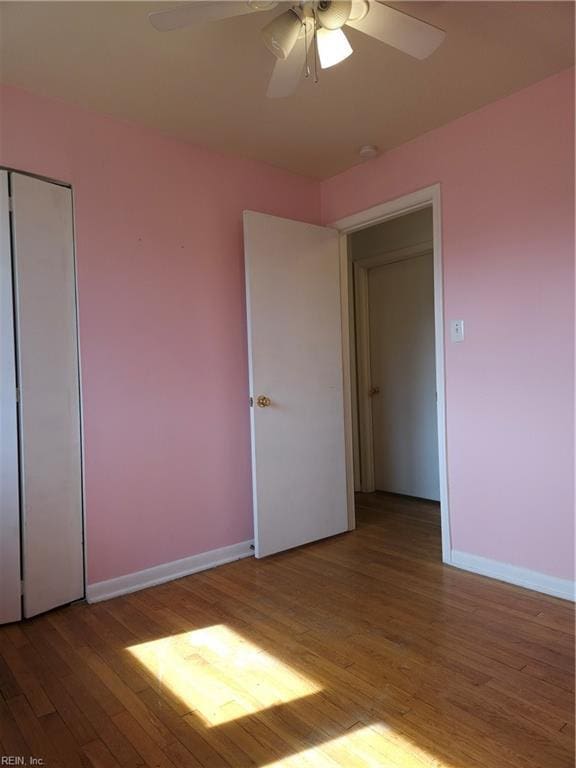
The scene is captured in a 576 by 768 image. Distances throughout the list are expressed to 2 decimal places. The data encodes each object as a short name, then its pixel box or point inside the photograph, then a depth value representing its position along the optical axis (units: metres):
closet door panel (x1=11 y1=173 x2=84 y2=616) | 2.31
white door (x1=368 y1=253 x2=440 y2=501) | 4.20
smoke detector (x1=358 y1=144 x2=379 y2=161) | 3.04
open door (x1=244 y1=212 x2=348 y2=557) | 2.99
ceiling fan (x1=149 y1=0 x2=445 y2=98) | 1.55
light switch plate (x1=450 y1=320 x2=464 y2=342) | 2.75
